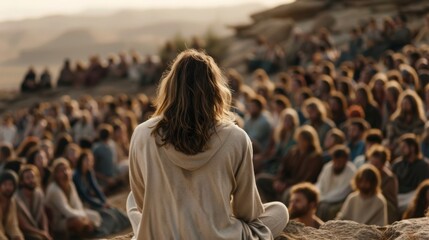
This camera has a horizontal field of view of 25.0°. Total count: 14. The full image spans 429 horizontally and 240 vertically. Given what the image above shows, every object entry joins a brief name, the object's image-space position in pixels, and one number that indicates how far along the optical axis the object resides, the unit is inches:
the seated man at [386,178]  338.0
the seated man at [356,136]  404.5
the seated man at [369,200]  303.3
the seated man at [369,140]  382.3
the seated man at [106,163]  521.3
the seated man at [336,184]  362.0
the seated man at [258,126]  486.0
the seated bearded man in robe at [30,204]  358.6
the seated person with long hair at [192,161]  181.3
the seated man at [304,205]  281.7
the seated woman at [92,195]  429.1
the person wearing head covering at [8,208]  334.6
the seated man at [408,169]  350.1
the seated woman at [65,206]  386.0
